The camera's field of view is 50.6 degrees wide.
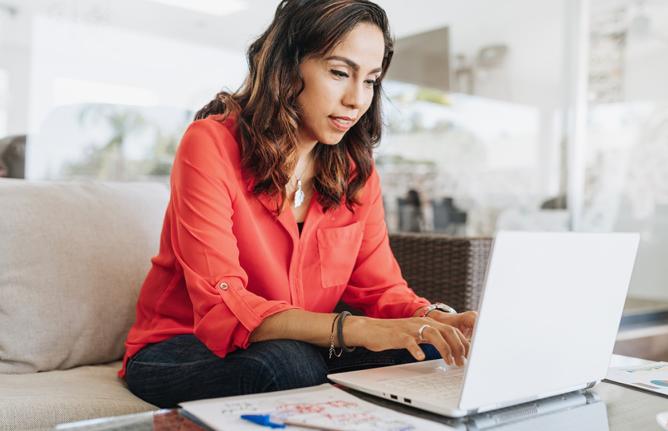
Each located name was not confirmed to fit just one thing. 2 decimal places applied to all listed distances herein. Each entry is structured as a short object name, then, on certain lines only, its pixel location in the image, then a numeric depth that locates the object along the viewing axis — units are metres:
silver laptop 0.88
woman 1.23
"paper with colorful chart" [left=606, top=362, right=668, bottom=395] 1.17
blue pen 0.82
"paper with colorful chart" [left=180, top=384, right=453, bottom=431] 0.84
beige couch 1.52
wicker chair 1.90
